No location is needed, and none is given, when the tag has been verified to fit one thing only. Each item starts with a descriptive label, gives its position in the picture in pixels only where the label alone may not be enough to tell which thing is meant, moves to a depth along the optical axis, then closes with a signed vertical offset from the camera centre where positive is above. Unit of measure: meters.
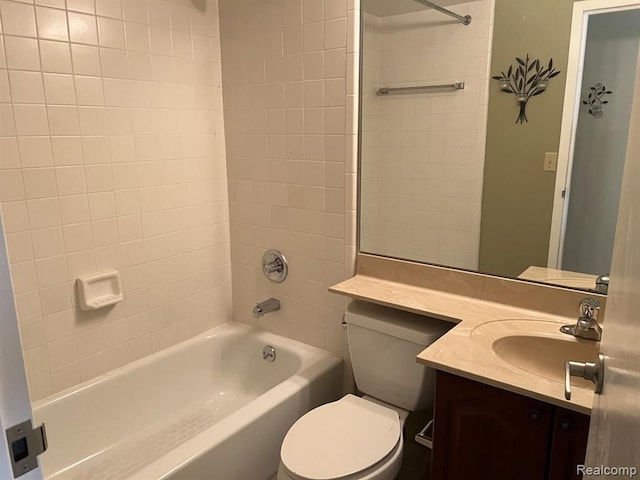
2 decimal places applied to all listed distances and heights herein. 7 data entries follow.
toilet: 1.48 -0.96
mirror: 1.64 +0.01
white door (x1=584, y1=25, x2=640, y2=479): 0.49 -0.25
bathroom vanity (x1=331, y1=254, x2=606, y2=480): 1.20 -0.65
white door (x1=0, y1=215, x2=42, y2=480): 0.56 -0.27
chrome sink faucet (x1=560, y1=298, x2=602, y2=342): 1.44 -0.55
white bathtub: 1.65 -1.08
